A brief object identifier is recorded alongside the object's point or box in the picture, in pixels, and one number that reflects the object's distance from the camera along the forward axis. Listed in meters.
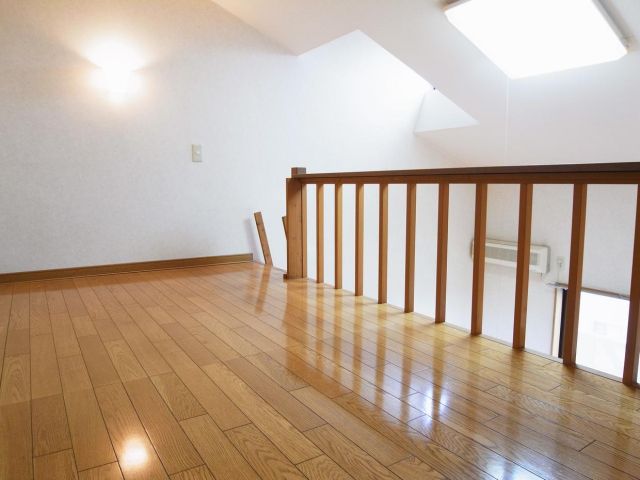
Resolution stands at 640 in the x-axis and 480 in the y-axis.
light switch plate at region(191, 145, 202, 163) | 3.67
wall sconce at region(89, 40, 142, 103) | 3.24
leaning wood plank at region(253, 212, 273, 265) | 3.98
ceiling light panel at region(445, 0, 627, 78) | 2.81
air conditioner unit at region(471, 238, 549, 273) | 5.14
